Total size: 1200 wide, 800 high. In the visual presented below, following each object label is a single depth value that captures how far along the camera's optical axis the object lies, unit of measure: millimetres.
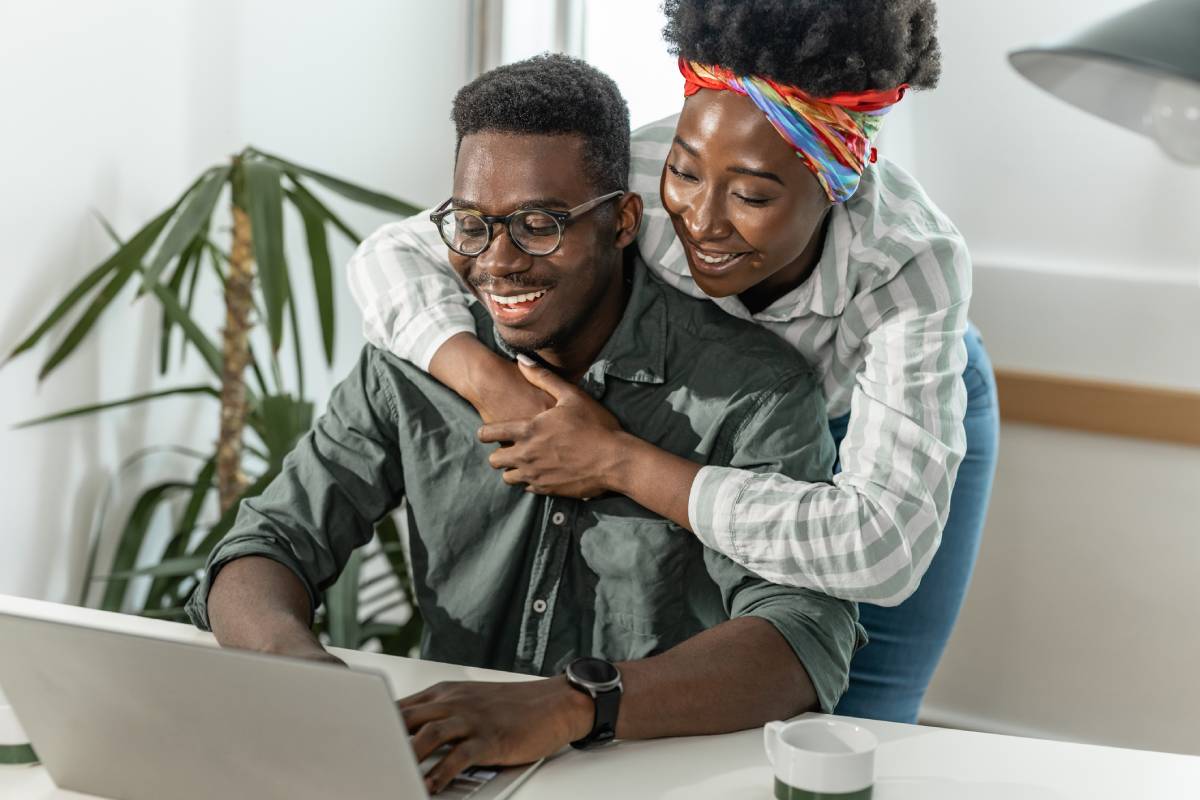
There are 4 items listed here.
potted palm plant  3326
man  2745
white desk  2493
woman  2683
